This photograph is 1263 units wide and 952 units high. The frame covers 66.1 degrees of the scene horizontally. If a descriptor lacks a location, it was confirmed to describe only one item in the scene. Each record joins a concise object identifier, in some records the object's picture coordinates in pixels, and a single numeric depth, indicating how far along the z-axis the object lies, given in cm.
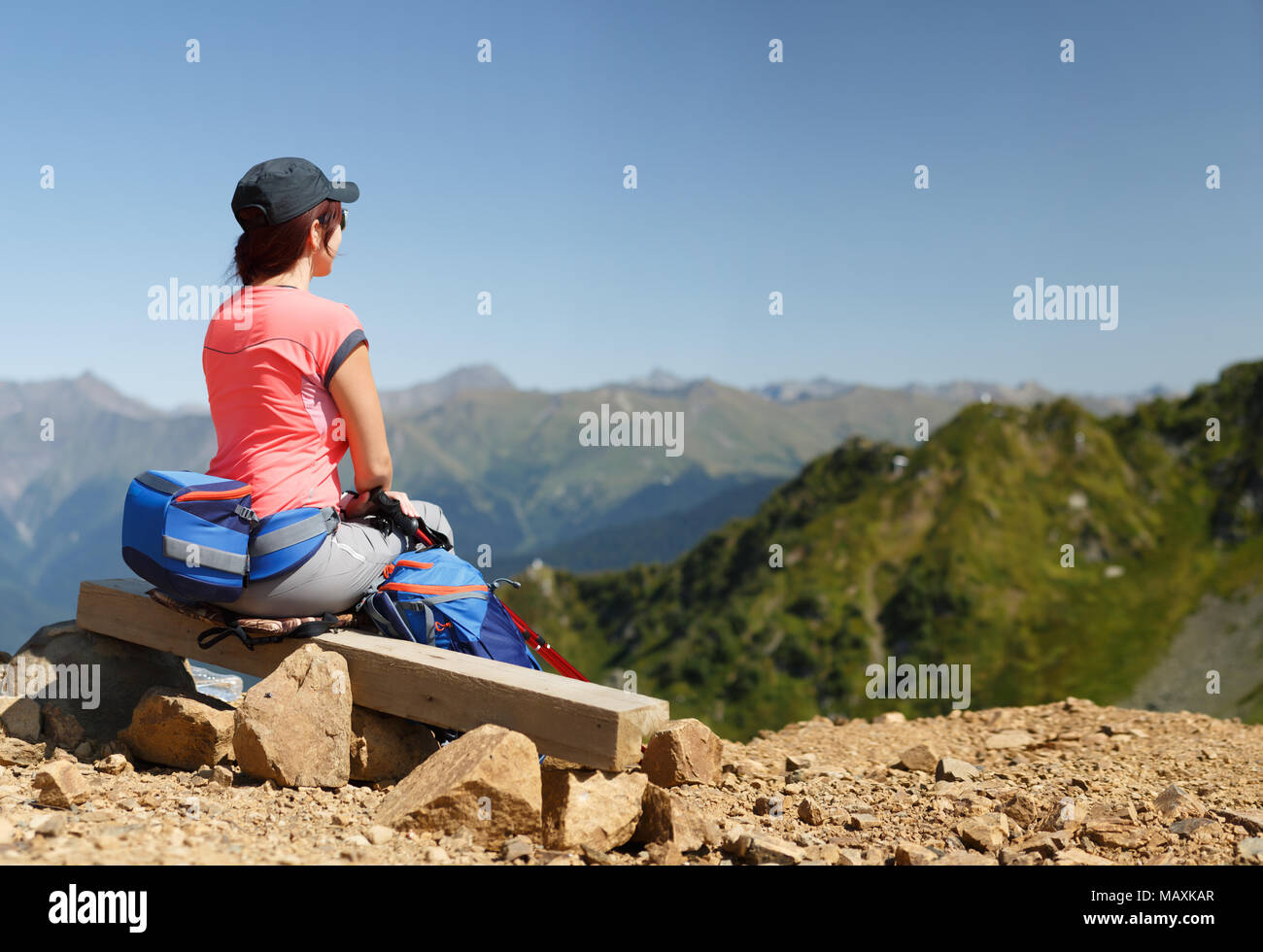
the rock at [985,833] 548
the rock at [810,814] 603
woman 613
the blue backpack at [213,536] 613
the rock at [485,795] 509
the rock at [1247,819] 570
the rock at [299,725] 589
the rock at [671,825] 526
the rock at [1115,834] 544
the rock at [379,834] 498
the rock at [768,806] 622
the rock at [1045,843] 519
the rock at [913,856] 495
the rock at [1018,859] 503
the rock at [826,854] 501
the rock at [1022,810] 604
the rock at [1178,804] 616
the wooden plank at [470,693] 527
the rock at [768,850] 494
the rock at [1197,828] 558
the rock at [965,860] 497
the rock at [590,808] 511
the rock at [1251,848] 518
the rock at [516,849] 486
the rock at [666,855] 501
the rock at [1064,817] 579
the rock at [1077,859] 503
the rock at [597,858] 491
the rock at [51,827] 464
